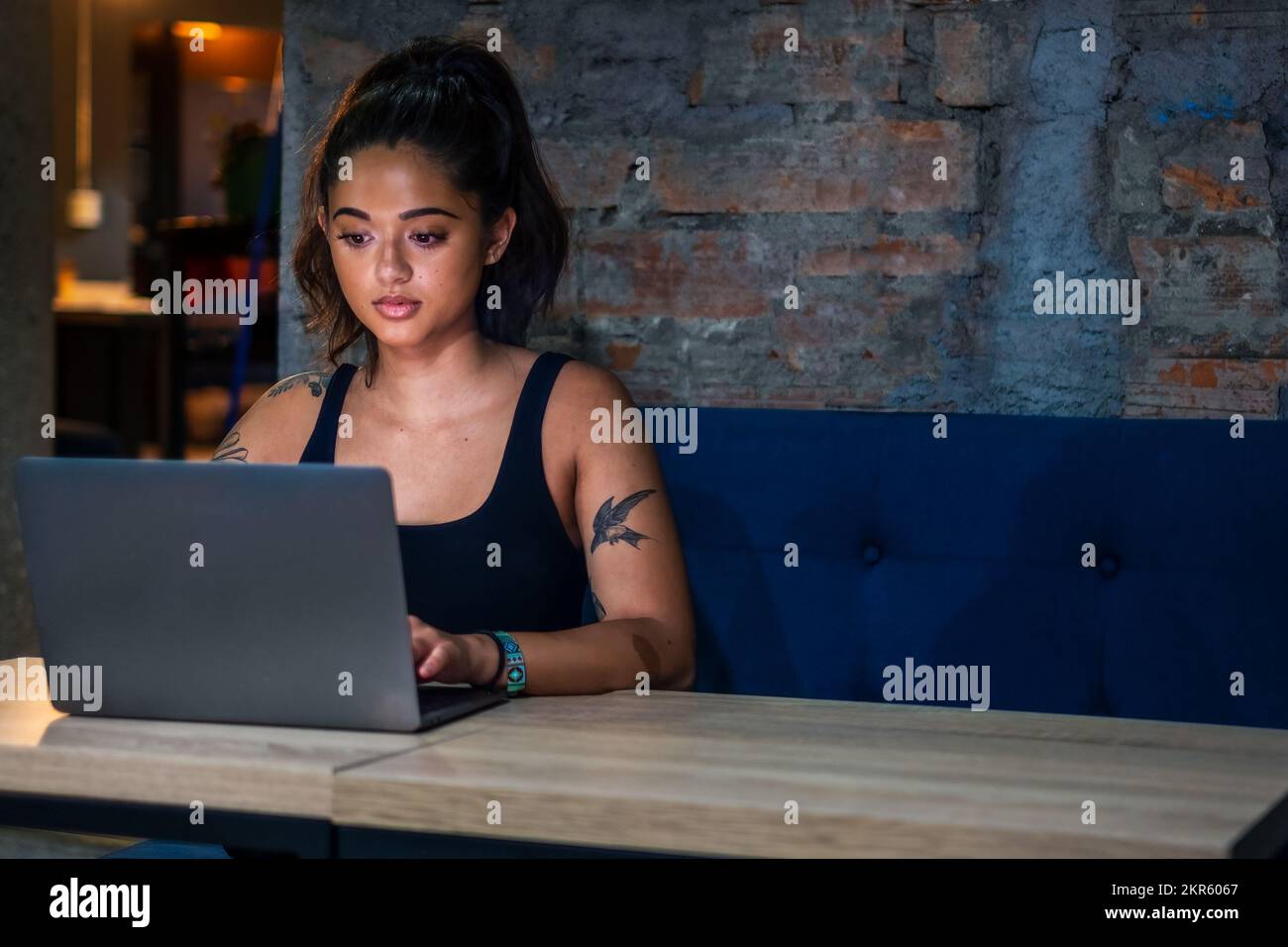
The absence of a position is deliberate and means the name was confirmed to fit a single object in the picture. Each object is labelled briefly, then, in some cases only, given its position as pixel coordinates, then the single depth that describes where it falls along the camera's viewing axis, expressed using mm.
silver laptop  1144
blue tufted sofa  1753
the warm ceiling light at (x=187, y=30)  7401
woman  1724
